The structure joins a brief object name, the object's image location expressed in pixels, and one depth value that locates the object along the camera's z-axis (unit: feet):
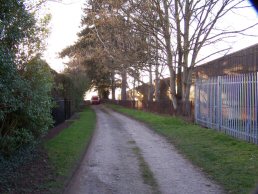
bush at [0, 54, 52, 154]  16.34
